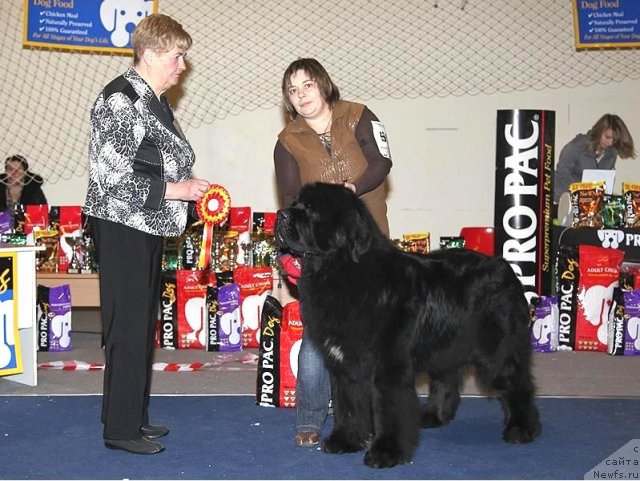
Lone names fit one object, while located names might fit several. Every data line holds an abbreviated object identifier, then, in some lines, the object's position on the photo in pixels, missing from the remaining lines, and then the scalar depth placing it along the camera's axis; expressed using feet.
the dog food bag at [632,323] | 19.03
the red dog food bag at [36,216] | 21.84
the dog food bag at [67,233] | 21.72
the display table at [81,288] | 21.35
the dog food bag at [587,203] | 20.61
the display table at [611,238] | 20.48
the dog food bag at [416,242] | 20.08
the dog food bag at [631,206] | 20.76
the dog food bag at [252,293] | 20.33
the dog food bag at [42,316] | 19.72
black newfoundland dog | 10.75
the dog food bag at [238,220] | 21.89
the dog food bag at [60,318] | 19.74
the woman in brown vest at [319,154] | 11.89
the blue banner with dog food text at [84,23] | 23.47
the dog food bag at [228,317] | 20.10
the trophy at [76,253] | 21.62
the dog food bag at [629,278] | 19.80
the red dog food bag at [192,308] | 20.40
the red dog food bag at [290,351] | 14.57
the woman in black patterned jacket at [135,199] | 10.87
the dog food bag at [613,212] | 20.83
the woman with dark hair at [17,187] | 24.18
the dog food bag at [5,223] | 20.92
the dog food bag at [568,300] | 20.01
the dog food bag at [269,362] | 14.56
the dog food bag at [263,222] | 21.66
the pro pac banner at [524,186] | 19.30
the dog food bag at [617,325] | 19.16
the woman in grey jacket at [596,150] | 24.68
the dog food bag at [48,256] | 21.75
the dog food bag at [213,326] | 20.12
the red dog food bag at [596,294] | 19.86
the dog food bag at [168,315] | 20.35
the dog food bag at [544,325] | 19.69
